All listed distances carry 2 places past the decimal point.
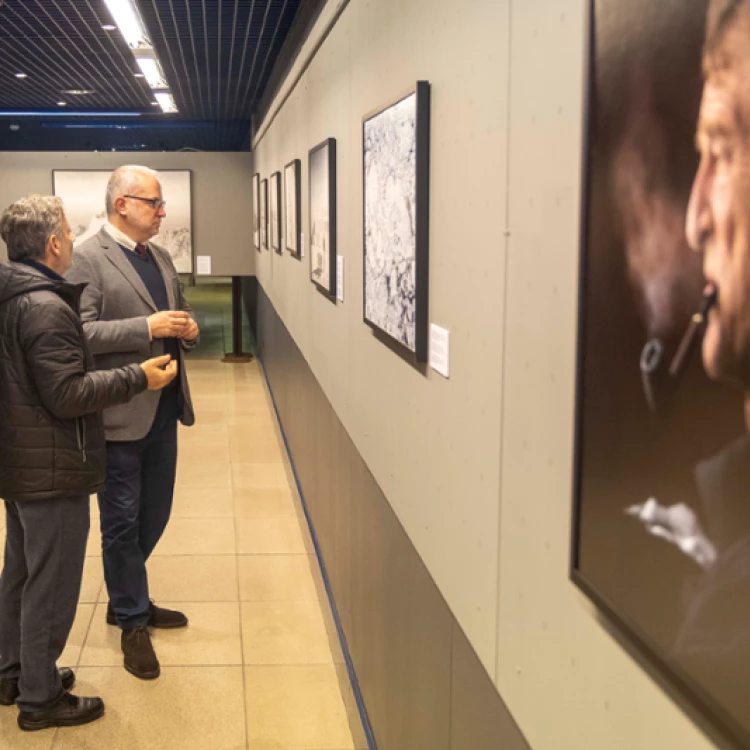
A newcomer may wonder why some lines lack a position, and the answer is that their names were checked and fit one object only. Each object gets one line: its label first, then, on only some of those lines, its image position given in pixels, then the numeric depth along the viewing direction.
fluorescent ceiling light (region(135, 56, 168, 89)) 8.13
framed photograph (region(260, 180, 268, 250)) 9.41
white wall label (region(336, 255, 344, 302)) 3.74
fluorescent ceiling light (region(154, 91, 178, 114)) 10.66
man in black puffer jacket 3.08
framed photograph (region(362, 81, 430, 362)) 2.18
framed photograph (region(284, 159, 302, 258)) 5.73
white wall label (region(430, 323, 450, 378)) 2.05
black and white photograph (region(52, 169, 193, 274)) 11.70
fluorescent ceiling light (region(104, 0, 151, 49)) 5.93
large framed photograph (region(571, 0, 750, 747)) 0.83
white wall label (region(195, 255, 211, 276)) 12.02
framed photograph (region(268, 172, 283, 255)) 7.51
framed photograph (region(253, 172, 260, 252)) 10.73
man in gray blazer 3.74
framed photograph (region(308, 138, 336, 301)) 3.88
